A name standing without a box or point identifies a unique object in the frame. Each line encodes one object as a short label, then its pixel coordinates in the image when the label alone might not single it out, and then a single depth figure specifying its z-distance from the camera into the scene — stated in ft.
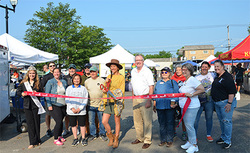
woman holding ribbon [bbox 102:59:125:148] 15.25
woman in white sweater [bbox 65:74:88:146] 15.70
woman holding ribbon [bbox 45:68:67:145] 15.99
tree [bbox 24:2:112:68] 68.44
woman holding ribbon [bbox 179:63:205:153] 13.51
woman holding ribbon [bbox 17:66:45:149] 15.44
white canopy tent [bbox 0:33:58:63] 27.40
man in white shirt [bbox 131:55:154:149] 14.89
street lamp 34.38
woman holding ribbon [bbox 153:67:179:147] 14.53
